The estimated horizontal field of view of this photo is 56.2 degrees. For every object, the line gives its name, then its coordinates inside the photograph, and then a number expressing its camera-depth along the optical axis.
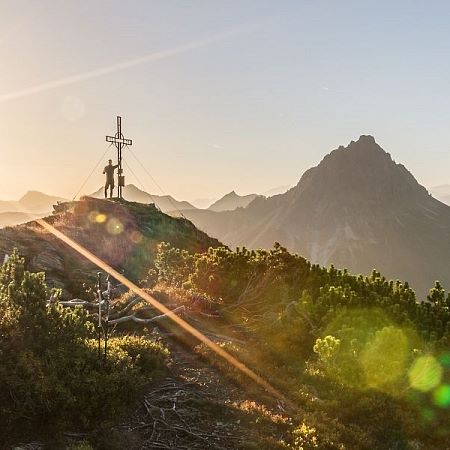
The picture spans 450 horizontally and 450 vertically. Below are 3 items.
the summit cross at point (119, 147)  44.88
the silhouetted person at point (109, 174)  44.29
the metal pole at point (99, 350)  13.05
